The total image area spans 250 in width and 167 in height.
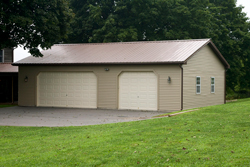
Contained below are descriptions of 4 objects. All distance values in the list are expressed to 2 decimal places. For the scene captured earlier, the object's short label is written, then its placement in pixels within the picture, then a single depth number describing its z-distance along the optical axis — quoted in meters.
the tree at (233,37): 35.00
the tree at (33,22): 19.97
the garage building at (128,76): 20.53
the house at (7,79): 28.40
